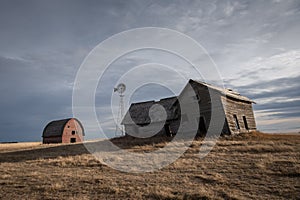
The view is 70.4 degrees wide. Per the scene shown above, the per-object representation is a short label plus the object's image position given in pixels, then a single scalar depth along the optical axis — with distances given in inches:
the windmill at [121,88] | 1390.3
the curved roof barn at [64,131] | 1645.8
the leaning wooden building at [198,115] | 898.0
